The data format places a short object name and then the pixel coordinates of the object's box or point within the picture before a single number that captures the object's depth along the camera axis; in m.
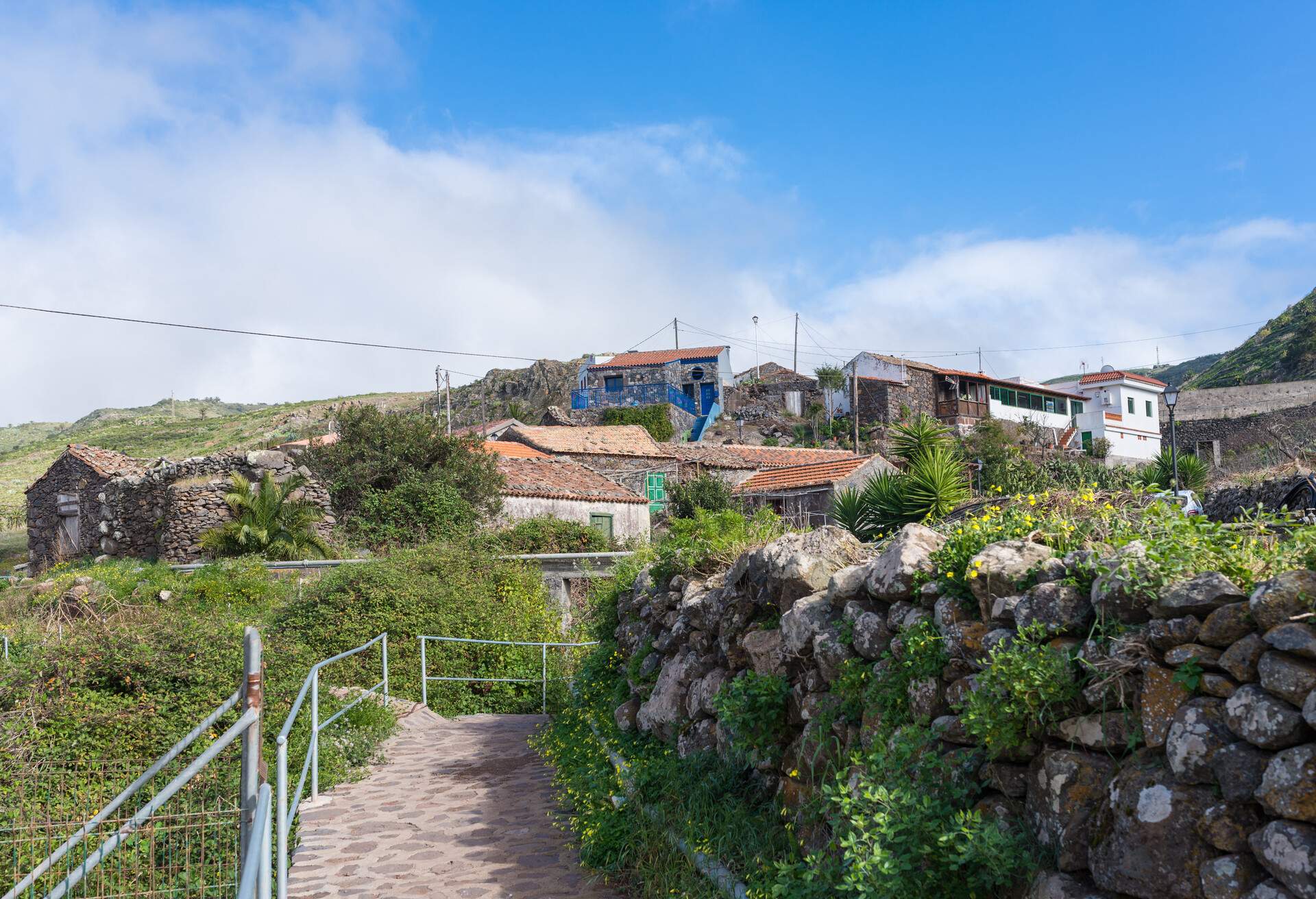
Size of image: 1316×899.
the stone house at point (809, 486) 29.66
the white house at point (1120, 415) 55.59
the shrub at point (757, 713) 6.10
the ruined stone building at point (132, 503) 24.17
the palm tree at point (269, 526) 22.75
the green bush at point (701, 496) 31.66
